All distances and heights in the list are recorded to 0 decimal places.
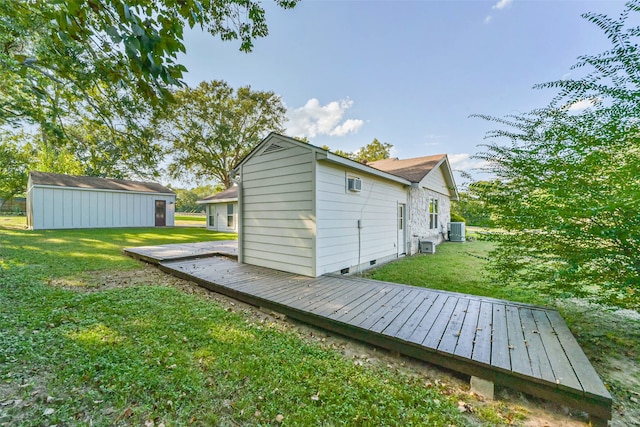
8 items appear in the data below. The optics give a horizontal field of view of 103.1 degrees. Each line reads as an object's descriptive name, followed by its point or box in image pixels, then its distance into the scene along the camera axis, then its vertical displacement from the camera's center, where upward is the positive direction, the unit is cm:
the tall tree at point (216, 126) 2050 +736
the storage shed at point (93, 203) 1483 +74
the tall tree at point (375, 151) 2933 +740
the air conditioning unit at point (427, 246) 990 -128
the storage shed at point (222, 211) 1628 +21
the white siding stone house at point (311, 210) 513 +10
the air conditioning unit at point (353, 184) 595 +70
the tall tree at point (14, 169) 1951 +383
